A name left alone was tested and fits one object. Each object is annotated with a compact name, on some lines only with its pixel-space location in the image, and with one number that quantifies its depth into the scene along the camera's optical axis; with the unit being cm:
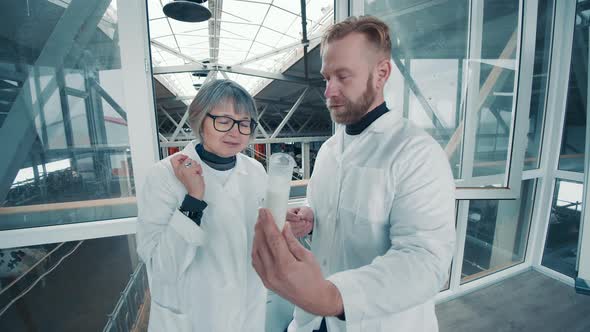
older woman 95
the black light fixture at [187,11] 220
